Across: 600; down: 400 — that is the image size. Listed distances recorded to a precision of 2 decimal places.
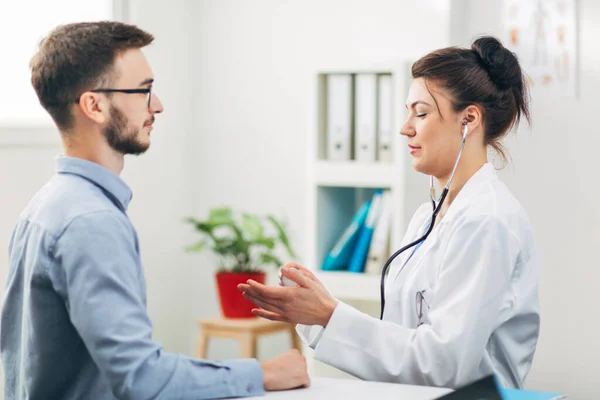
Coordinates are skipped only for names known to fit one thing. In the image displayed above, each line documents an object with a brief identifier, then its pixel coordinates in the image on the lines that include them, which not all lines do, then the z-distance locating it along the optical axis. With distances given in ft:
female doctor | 5.62
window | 11.77
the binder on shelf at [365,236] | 12.01
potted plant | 12.66
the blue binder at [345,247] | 12.12
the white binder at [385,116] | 11.78
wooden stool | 12.32
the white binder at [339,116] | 12.09
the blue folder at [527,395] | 4.76
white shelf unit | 11.70
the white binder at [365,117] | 11.88
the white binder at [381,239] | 11.85
